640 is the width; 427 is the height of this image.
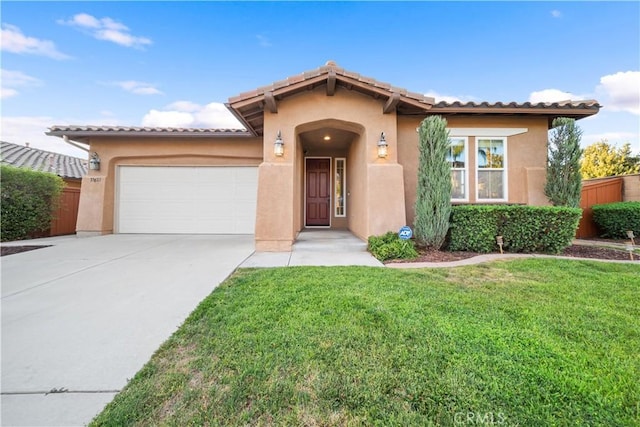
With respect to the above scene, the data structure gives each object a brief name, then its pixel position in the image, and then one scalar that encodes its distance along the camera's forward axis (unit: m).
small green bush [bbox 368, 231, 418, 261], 5.05
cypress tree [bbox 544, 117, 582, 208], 5.96
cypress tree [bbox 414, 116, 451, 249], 5.40
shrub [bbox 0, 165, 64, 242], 7.07
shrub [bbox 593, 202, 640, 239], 7.10
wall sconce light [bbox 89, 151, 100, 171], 8.43
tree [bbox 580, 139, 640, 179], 15.77
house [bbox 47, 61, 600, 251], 6.00
